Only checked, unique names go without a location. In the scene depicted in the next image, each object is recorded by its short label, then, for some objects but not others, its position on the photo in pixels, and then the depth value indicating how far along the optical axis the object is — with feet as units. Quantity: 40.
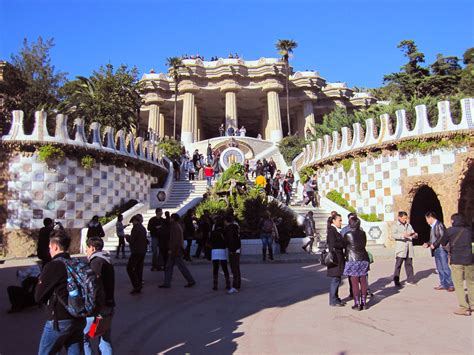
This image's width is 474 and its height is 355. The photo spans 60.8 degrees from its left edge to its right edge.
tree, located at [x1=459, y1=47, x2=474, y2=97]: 94.14
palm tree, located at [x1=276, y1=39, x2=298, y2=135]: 134.72
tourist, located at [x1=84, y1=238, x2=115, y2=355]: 13.21
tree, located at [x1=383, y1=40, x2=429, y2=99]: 107.76
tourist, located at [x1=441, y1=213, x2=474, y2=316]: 20.49
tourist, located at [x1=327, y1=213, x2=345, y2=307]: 22.58
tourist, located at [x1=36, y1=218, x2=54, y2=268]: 25.73
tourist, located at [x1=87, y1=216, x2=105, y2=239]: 35.86
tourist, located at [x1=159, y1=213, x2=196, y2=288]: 28.25
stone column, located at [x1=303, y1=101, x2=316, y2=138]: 144.31
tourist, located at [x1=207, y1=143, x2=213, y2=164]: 88.28
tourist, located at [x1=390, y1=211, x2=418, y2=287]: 28.53
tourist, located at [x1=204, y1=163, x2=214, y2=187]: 72.38
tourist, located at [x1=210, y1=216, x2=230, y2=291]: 27.81
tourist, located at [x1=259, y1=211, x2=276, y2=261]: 43.09
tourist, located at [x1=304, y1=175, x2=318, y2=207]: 68.44
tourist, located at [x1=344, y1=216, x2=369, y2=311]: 21.94
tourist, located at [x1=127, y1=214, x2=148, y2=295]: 26.37
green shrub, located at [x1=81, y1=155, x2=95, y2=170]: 56.03
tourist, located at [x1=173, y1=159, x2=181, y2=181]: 81.71
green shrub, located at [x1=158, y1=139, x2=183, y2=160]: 95.26
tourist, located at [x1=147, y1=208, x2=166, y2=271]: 36.09
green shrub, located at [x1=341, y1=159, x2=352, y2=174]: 64.23
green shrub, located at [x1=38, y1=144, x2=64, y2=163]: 52.16
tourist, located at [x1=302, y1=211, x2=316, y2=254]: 48.93
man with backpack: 11.09
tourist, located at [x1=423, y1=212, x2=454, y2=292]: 26.71
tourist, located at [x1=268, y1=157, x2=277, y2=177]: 81.10
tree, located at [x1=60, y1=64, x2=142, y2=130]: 88.07
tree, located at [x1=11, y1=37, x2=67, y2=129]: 81.35
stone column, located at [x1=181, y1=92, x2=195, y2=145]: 129.39
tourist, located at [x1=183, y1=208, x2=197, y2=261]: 43.37
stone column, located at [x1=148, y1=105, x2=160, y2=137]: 142.61
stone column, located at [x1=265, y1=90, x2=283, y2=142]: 133.67
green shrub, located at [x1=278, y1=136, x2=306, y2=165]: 108.88
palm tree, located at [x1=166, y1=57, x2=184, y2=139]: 129.18
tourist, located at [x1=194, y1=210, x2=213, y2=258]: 43.39
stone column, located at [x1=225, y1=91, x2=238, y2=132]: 132.57
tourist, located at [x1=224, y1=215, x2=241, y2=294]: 27.63
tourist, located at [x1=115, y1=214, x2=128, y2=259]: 43.68
